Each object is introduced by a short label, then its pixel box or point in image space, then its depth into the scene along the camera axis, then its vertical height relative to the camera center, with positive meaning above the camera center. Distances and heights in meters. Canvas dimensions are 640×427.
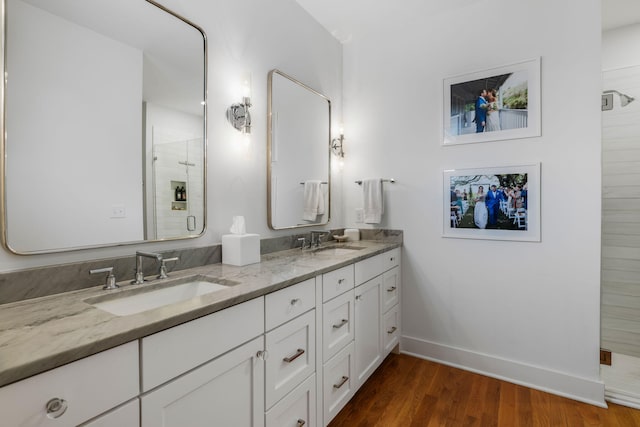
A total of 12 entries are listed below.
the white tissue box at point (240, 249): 1.66 -0.19
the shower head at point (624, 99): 2.46 +0.86
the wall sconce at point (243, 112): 1.84 +0.57
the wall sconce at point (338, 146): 2.80 +0.57
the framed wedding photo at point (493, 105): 2.14 +0.75
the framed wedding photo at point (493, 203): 2.15 +0.06
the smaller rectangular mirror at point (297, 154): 2.14 +0.42
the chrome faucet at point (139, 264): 1.30 -0.21
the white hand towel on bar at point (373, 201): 2.62 +0.09
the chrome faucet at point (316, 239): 2.39 -0.21
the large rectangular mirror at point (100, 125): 1.09 +0.34
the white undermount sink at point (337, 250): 2.18 -0.28
